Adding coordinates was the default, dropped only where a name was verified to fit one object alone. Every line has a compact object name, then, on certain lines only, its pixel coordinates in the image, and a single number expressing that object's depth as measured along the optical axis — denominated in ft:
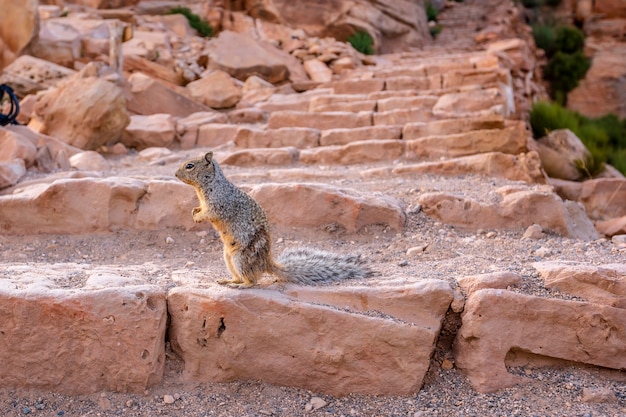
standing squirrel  11.16
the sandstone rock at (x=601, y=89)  61.57
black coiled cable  24.30
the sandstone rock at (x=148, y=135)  30.76
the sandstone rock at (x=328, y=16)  58.39
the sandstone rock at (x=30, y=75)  37.42
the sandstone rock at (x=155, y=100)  35.47
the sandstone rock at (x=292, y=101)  35.86
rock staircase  10.77
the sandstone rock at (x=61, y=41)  43.70
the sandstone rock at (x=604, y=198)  26.22
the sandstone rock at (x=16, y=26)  41.86
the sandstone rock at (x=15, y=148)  22.06
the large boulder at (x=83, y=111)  28.48
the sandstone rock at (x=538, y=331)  11.04
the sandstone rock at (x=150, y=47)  44.24
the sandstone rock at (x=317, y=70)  45.50
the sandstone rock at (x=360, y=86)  37.27
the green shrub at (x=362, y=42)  56.18
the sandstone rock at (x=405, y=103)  31.86
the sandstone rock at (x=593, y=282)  11.29
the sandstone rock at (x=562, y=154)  29.96
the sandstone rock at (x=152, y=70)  42.63
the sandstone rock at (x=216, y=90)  38.47
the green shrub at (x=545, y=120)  34.35
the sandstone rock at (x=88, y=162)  24.82
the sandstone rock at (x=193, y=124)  31.35
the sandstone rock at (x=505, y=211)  16.80
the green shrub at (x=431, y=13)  69.15
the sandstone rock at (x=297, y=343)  10.91
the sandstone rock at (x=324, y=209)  16.33
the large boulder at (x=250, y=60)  44.42
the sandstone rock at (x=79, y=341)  10.69
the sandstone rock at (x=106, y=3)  57.31
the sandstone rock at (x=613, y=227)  20.26
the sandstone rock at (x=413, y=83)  36.60
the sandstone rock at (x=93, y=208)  16.29
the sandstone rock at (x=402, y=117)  29.48
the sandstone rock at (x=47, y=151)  23.23
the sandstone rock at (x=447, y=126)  25.69
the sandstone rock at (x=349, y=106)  32.65
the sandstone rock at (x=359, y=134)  27.58
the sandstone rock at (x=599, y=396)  10.37
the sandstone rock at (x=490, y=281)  11.41
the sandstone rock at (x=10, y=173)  18.81
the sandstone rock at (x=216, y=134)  31.30
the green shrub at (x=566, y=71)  61.36
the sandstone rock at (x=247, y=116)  34.71
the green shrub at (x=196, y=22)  55.77
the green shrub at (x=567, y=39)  63.62
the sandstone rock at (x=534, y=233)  15.97
